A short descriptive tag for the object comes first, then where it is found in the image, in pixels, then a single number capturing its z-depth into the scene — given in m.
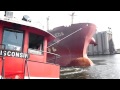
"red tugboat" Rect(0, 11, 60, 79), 3.65
